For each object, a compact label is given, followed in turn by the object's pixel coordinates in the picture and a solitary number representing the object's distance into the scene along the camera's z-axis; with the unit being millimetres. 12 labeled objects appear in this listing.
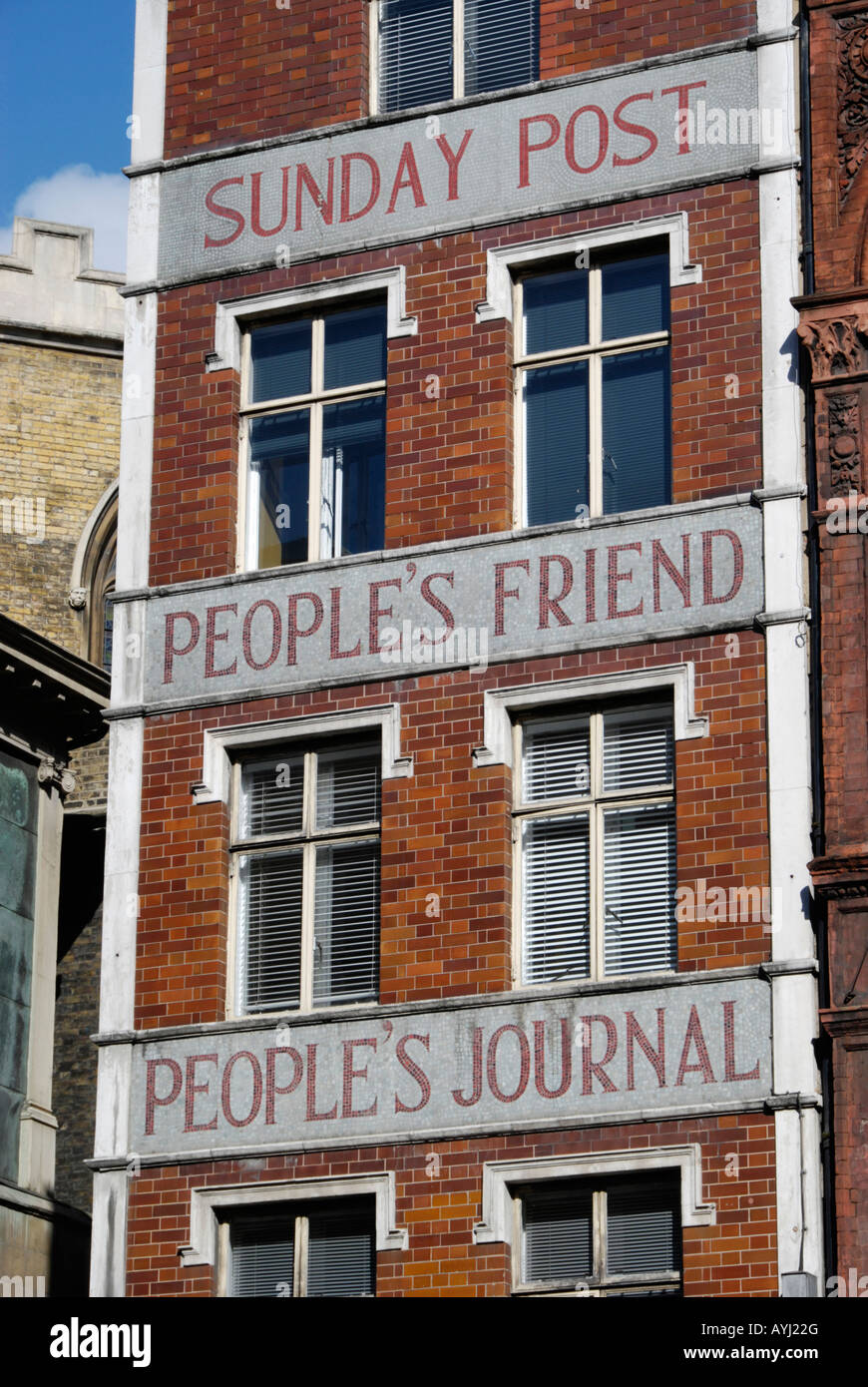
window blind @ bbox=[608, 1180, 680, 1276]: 23984
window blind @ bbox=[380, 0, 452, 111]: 28297
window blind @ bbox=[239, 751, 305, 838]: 26609
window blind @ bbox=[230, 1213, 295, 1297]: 25250
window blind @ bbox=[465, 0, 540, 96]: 27922
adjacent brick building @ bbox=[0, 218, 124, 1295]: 31500
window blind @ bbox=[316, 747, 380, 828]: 26312
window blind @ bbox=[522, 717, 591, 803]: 25609
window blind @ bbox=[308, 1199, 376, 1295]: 24938
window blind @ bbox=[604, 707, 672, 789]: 25344
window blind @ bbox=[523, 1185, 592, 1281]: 24281
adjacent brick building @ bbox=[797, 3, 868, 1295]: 23484
